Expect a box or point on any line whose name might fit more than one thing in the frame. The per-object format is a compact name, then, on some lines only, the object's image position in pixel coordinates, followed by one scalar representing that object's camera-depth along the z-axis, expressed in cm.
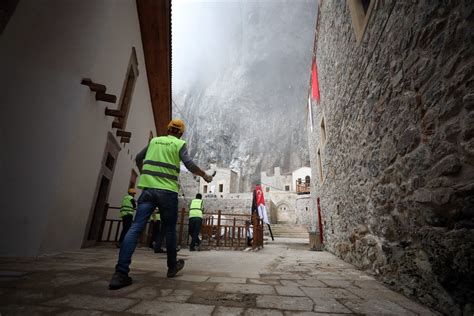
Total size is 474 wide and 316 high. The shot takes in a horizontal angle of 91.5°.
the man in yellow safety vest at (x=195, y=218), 697
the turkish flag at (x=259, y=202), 950
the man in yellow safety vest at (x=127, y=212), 619
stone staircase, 1899
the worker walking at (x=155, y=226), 663
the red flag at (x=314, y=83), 832
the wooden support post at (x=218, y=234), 787
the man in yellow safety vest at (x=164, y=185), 246
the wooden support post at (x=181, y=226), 755
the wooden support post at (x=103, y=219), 603
